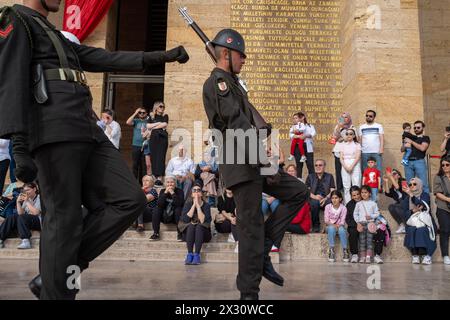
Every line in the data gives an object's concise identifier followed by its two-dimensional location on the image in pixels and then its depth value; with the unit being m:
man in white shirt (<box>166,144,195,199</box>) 9.24
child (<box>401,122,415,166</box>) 9.32
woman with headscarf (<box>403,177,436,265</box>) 7.32
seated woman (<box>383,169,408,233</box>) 8.17
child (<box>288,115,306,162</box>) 10.22
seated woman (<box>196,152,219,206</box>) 8.97
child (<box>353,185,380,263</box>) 7.41
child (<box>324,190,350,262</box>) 7.55
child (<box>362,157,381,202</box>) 8.68
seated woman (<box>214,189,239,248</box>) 7.98
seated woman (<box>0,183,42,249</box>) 7.45
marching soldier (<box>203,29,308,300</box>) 3.30
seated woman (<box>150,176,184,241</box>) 8.04
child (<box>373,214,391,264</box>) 7.52
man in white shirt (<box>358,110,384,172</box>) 9.55
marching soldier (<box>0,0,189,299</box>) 2.61
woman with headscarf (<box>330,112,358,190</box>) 9.67
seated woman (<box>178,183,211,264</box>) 6.95
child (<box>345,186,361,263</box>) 7.53
